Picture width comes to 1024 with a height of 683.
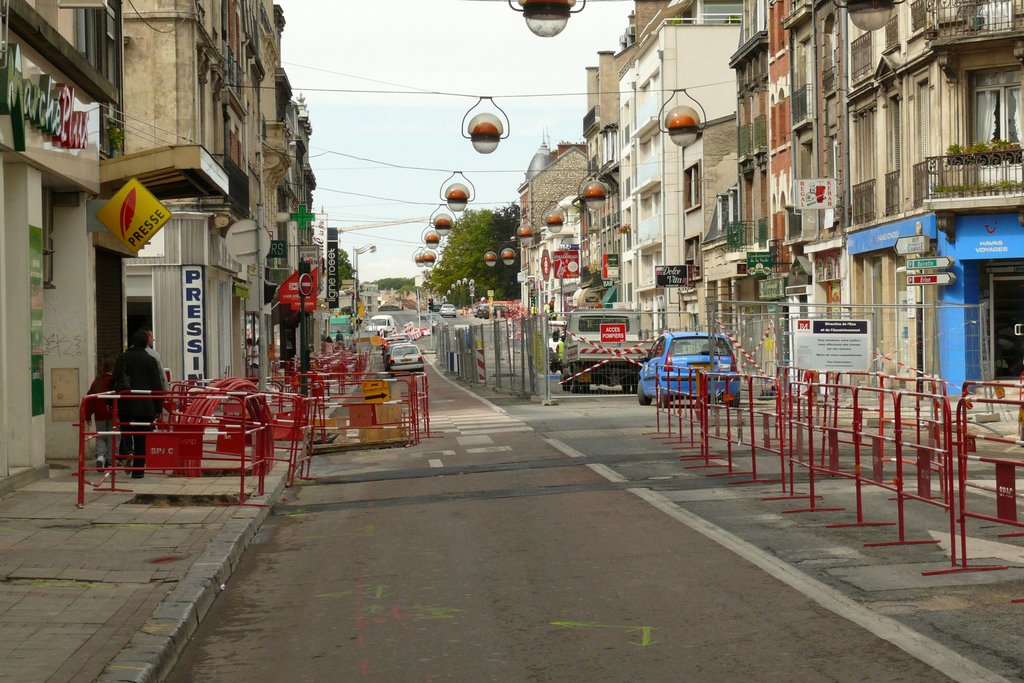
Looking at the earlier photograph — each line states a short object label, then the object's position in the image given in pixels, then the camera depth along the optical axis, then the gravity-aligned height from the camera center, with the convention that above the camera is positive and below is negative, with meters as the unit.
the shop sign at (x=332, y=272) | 84.00 +4.29
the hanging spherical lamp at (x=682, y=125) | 28.39 +4.24
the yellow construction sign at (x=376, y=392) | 22.95 -0.77
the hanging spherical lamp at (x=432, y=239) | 55.34 +4.05
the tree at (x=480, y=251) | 120.56 +7.91
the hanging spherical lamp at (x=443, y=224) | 45.59 +3.77
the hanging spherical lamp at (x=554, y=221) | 52.12 +4.39
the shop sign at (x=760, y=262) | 48.22 +2.52
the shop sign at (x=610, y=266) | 85.76 +4.41
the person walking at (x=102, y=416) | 16.17 -0.77
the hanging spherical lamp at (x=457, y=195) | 36.25 +3.72
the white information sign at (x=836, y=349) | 20.52 -0.19
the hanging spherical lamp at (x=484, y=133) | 26.19 +3.83
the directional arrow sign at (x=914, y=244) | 33.44 +2.11
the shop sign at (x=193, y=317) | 32.66 +0.71
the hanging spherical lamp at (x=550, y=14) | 17.11 +3.90
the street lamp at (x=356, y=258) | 103.88 +6.61
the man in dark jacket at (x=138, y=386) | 16.47 -0.45
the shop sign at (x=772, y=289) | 48.00 +1.62
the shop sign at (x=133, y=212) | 18.67 +1.79
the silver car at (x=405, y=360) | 67.81 -0.77
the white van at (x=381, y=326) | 115.94 +1.67
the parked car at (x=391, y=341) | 75.41 +0.19
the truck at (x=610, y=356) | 36.44 -0.41
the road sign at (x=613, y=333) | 36.72 +0.16
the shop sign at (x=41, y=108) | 14.28 +2.68
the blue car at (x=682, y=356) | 25.67 -0.38
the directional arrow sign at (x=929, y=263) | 31.36 +1.54
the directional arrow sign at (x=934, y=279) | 31.25 +1.20
